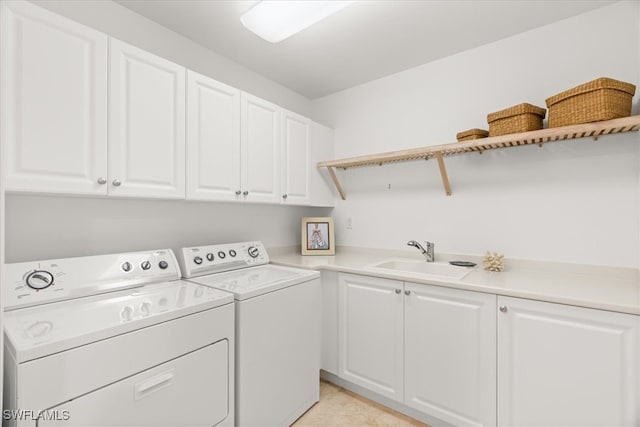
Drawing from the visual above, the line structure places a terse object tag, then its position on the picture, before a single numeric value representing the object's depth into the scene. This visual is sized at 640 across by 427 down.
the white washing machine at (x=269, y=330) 1.50
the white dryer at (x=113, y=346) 0.92
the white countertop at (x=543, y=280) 1.32
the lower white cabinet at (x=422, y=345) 1.58
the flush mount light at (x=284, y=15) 1.45
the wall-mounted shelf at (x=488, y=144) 1.51
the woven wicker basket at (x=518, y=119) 1.74
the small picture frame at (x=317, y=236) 2.72
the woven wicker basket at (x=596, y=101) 1.47
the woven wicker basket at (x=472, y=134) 1.94
